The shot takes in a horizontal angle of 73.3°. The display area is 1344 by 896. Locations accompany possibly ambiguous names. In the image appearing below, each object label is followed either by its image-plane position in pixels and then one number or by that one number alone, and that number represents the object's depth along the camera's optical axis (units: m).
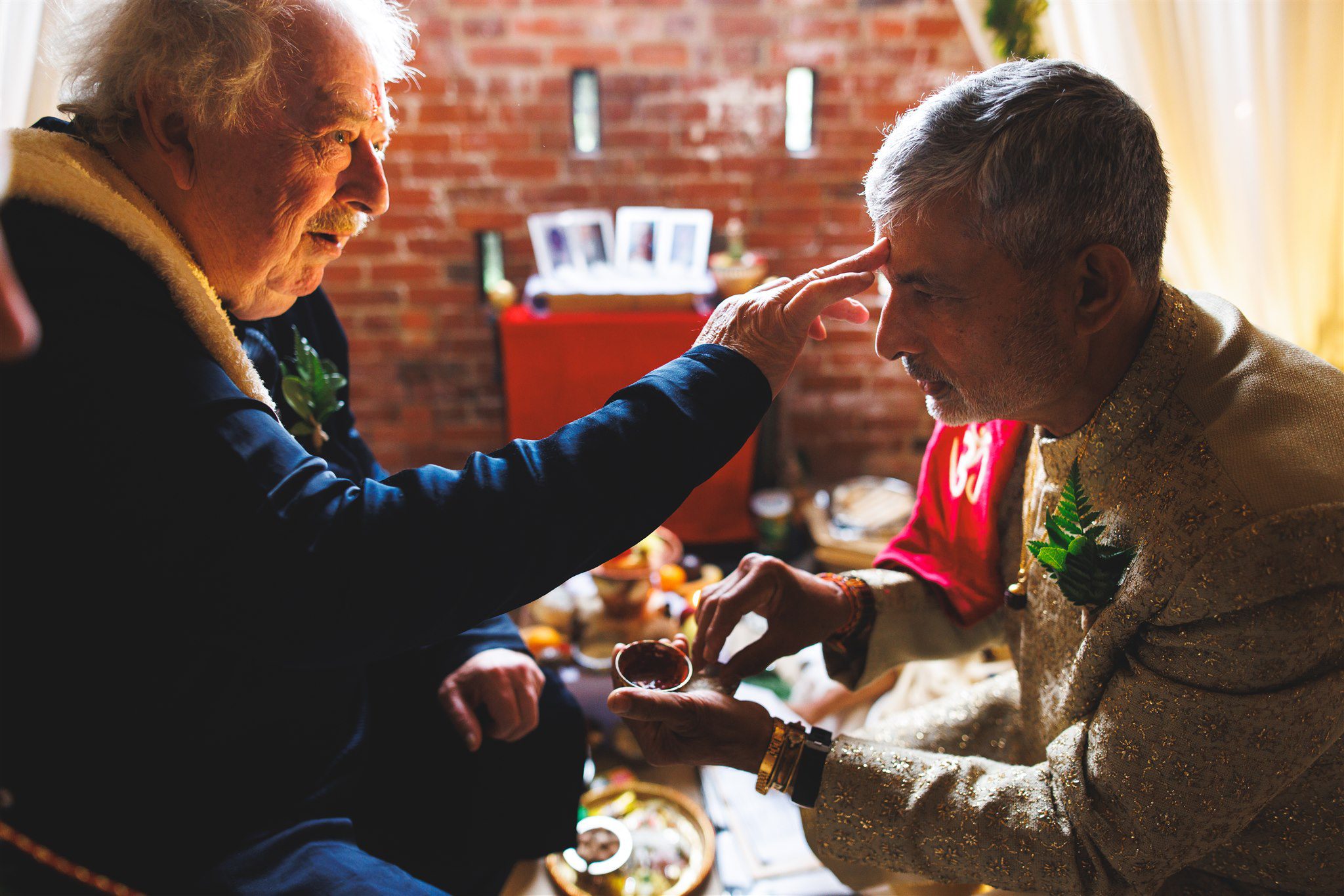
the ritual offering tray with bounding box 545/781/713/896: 1.95
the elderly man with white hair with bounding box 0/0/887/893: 1.11
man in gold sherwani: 1.15
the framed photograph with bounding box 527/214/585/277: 3.72
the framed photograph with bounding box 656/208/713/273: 3.74
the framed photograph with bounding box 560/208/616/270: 3.74
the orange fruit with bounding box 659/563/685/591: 3.01
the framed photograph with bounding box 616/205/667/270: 3.71
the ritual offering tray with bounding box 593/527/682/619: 2.70
